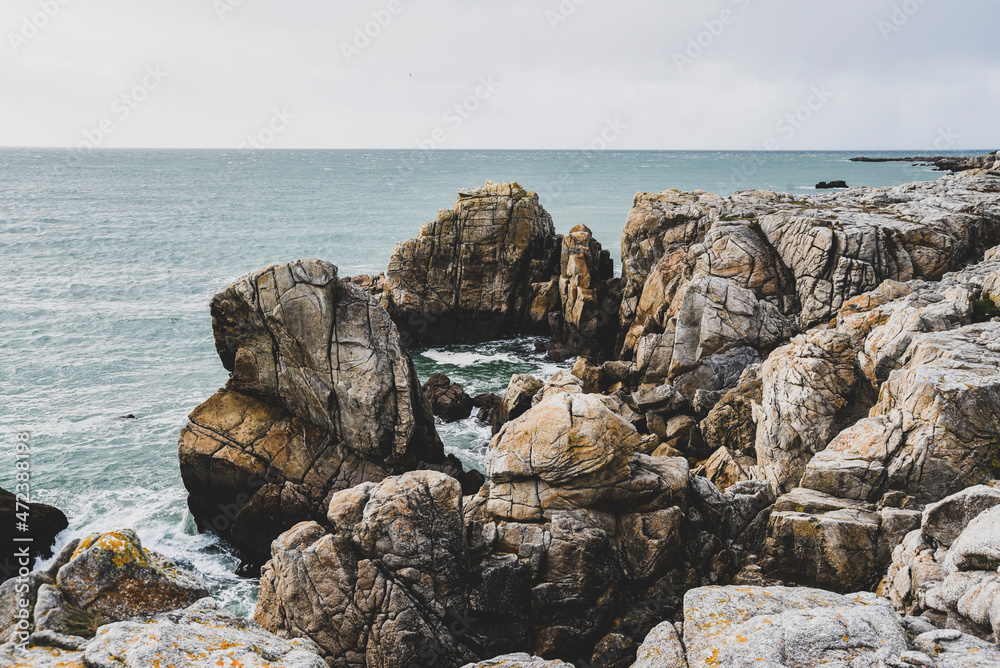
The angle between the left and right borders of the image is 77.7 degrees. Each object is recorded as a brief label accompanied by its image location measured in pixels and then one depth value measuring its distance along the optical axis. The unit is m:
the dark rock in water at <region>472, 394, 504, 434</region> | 33.19
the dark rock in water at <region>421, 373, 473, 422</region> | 35.50
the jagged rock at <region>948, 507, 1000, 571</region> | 9.45
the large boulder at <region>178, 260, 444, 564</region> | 24.62
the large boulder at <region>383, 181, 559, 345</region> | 48.41
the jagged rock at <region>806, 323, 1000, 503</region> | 14.80
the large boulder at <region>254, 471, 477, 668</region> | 13.48
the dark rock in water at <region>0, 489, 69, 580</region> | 23.17
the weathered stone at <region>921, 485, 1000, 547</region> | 11.28
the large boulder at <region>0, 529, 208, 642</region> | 8.11
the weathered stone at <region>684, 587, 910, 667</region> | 8.38
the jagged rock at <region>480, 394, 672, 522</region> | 15.77
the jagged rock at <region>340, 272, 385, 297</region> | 51.78
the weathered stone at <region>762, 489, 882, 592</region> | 13.64
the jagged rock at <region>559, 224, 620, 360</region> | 44.16
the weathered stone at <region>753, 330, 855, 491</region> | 19.11
